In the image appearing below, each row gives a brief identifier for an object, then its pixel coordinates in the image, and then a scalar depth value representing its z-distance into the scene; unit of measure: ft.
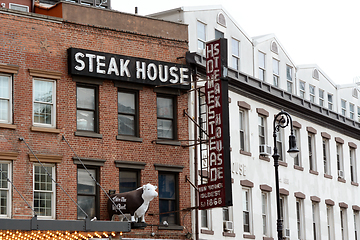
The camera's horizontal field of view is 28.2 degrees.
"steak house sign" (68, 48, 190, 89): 91.71
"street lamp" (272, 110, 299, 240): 86.02
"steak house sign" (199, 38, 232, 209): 89.25
